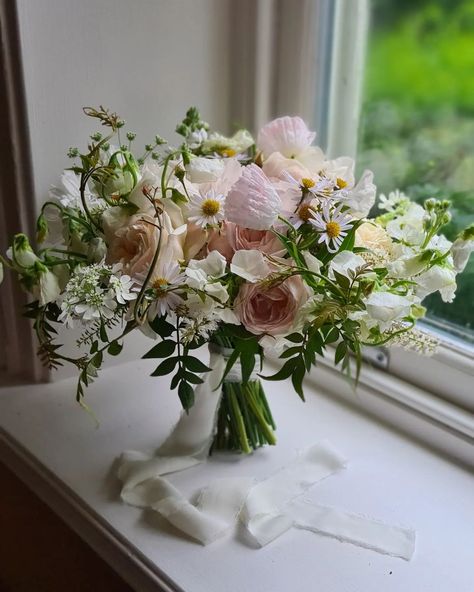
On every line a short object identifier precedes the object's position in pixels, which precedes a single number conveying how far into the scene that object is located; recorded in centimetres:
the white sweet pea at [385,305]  66
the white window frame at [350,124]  94
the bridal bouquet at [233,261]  68
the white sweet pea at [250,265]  69
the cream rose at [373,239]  76
